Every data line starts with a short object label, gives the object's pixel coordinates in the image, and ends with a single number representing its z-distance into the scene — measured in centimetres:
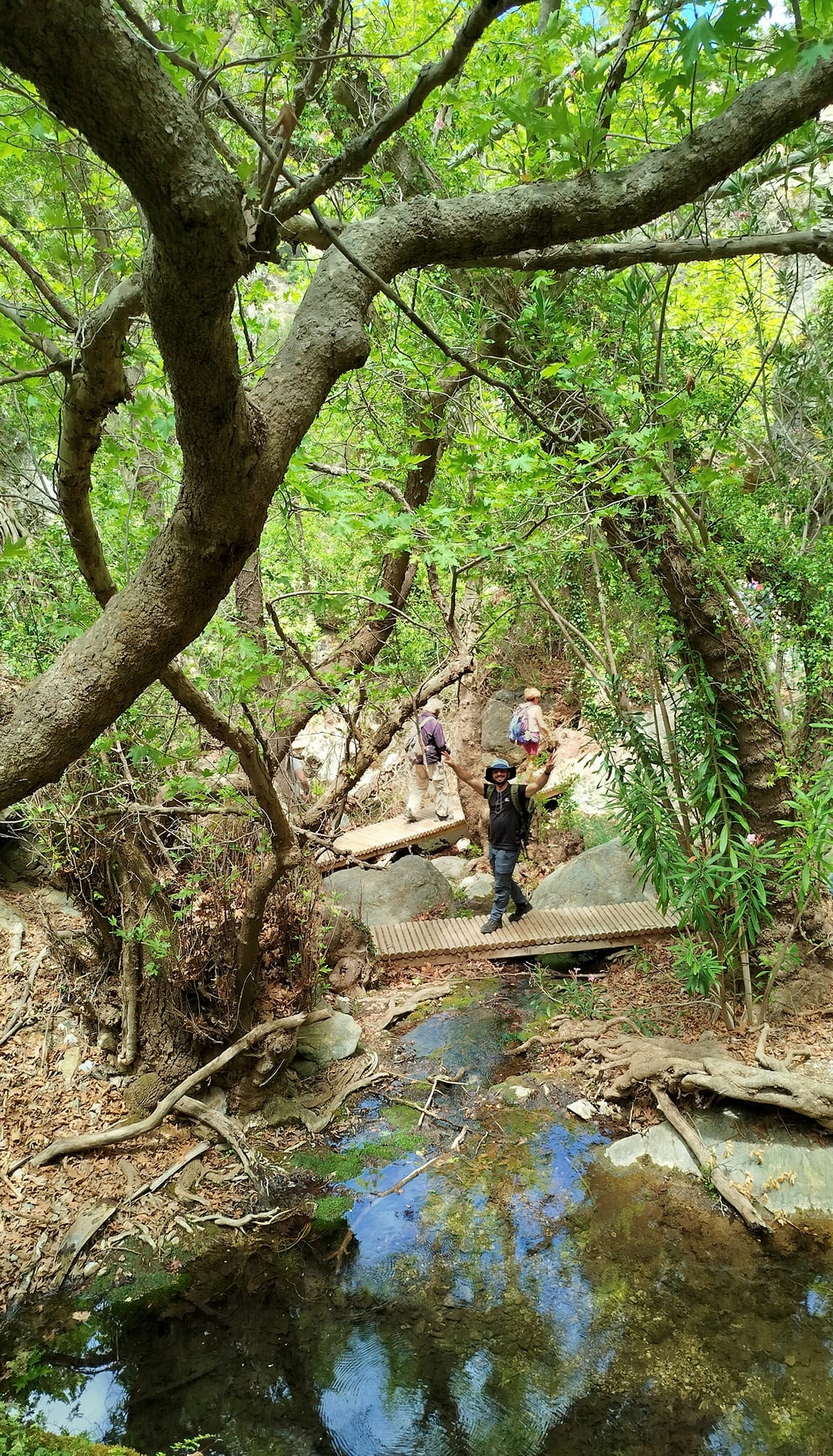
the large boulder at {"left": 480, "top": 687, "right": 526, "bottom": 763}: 1156
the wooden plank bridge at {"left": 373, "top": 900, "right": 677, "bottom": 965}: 705
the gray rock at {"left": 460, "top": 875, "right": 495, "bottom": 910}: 878
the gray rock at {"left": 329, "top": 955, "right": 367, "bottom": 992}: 668
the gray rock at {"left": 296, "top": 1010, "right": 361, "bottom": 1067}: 562
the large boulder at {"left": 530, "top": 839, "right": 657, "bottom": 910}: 791
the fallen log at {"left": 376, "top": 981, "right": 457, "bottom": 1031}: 634
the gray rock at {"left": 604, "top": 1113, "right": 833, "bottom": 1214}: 418
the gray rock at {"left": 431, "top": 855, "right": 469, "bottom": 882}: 957
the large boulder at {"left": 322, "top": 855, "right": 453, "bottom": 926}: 799
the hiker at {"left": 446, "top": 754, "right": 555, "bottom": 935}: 725
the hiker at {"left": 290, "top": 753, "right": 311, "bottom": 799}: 655
